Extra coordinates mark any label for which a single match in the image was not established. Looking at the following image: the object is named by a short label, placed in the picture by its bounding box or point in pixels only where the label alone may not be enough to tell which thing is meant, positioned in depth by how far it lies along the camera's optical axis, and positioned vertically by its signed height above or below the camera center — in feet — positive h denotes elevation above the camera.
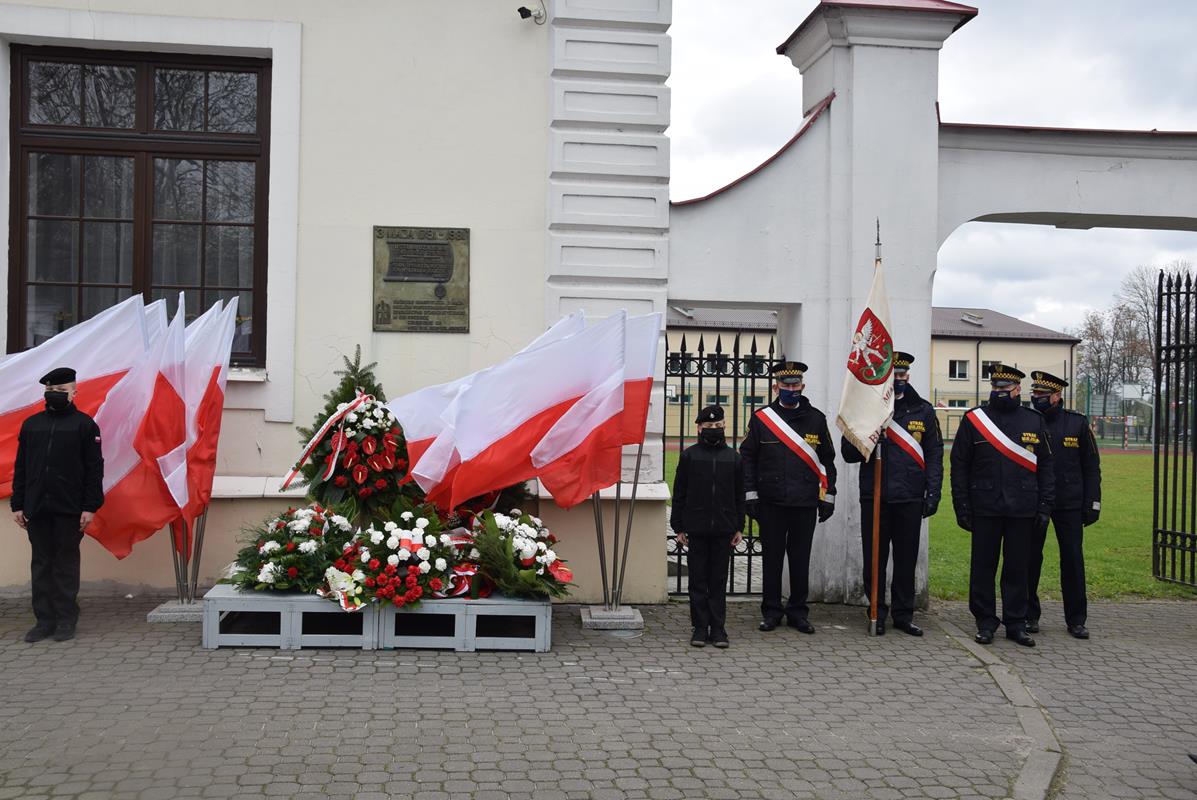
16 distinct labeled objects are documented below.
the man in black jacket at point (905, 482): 27.22 -1.90
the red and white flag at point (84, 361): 26.27 +0.60
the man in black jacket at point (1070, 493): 27.53 -2.09
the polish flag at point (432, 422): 24.98 -0.64
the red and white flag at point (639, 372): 26.30 +0.64
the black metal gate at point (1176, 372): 32.53 +1.15
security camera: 29.53 +10.05
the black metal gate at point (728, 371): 29.91 +0.81
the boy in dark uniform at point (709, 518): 25.43 -2.69
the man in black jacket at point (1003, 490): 26.45 -2.00
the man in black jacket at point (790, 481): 26.94 -1.92
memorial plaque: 29.27 +2.98
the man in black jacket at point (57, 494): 24.21 -2.33
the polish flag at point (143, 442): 25.58 -1.24
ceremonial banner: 26.78 +0.51
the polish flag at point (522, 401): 24.73 -0.12
